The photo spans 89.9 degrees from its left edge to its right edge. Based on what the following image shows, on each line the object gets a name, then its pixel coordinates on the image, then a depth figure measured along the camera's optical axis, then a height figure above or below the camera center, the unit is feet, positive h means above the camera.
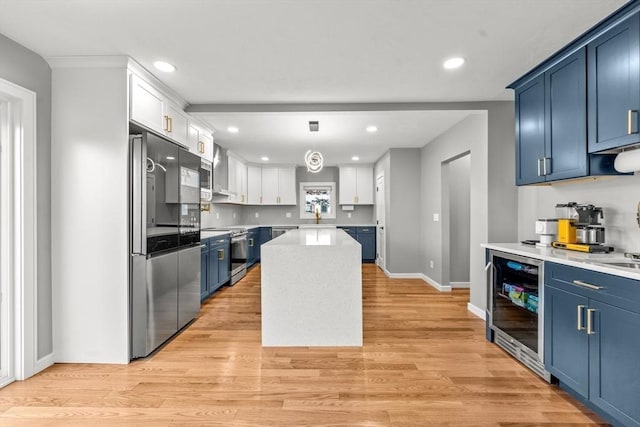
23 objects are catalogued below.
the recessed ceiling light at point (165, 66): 8.77 +4.13
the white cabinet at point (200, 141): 12.46 +3.06
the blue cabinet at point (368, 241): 24.61 -2.14
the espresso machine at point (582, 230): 7.77 -0.43
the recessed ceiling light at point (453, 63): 8.55 +4.11
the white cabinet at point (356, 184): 25.59 +2.35
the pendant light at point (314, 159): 14.28 +2.43
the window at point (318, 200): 26.84 +1.14
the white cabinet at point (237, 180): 20.13 +2.28
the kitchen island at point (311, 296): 9.51 -2.46
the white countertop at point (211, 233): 14.24 -0.95
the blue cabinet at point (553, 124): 7.54 +2.35
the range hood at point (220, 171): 17.06 +2.40
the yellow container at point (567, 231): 8.30 -0.48
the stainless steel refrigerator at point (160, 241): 8.57 -0.80
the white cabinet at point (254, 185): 24.61 +2.25
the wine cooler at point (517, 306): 7.74 -2.59
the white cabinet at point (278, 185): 25.68 +2.29
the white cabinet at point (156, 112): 8.74 +3.15
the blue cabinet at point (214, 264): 13.75 -2.38
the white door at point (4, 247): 7.48 -0.76
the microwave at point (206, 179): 14.03 +1.58
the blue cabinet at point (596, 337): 5.36 -2.39
